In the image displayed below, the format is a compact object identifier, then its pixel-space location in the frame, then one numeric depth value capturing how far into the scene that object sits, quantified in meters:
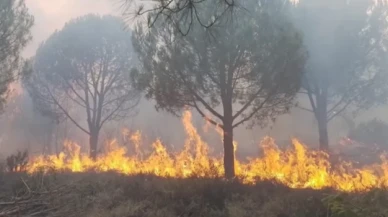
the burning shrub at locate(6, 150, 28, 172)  15.41
